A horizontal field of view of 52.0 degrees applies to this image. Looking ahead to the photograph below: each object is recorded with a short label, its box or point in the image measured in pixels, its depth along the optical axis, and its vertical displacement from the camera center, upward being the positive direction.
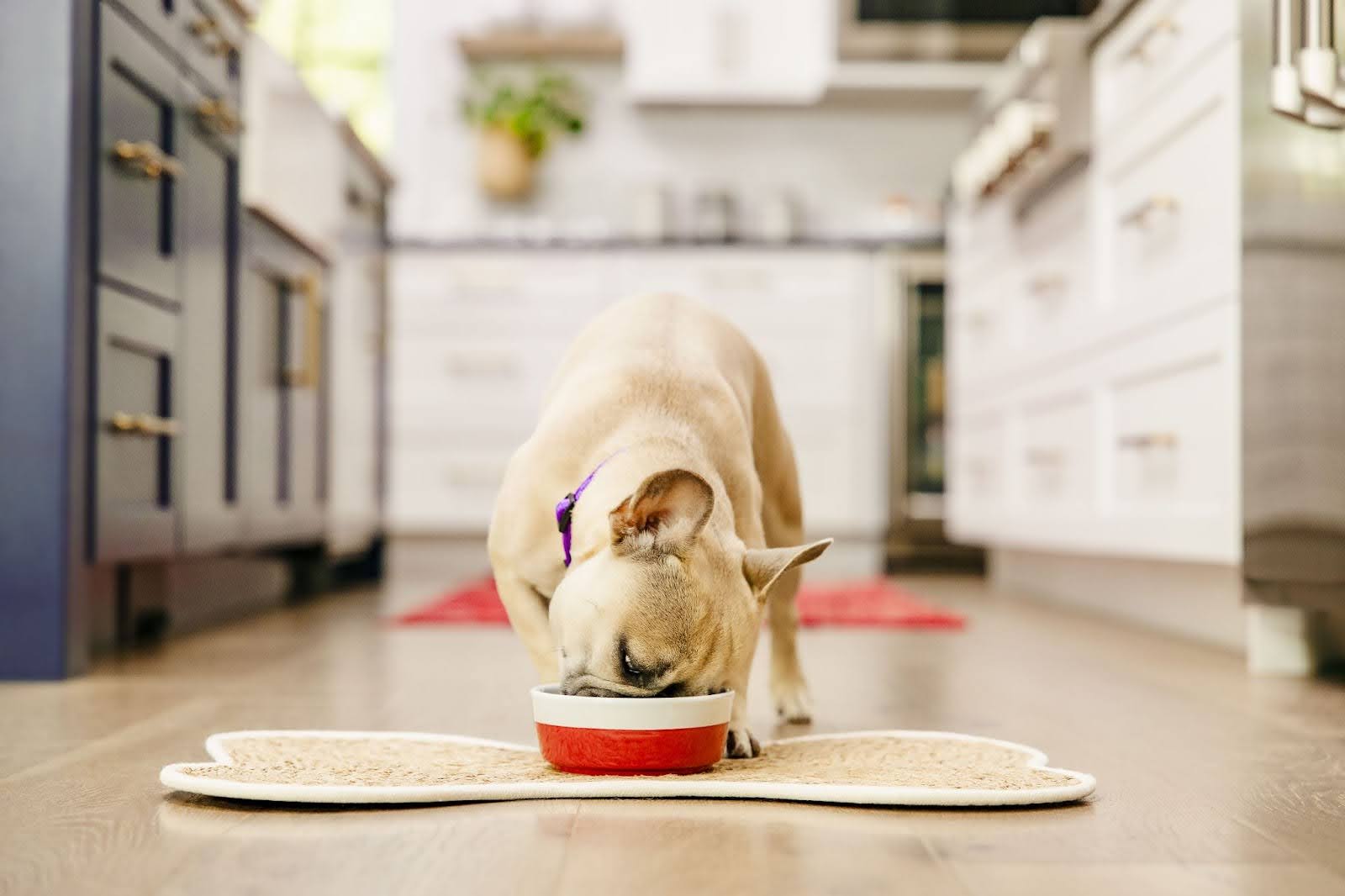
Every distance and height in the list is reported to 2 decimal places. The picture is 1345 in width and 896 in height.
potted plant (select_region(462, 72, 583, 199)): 5.84 +1.44
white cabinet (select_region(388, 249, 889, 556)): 5.24 +0.44
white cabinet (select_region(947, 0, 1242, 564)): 2.58 +0.34
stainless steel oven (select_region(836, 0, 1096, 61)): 5.59 +1.80
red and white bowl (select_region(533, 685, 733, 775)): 1.36 -0.26
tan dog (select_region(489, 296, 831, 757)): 1.35 -0.06
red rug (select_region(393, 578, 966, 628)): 3.27 -0.36
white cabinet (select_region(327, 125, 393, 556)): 4.15 +0.35
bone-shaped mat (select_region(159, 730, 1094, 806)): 1.29 -0.31
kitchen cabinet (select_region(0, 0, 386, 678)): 2.15 +0.26
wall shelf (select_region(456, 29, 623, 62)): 5.95 +1.83
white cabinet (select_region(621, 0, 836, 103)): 5.88 +1.79
